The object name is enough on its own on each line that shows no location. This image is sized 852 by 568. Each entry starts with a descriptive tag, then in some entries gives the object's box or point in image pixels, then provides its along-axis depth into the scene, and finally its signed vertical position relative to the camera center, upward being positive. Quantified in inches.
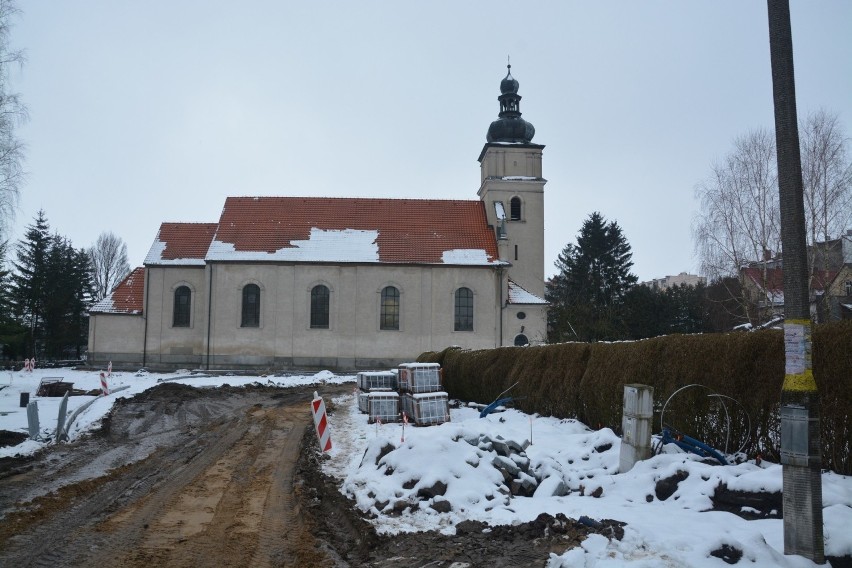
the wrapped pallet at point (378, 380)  727.1 -49.1
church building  1435.8 +78.5
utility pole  212.7 -2.2
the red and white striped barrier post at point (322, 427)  481.5 -69.4
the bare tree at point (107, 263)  2628.0 +298.9
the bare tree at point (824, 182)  937.5 +231.5
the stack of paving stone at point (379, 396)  638.5 -60.7
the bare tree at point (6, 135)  765.9 +236.9
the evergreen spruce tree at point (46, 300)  1921.8 +104.7
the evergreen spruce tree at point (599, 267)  2142.0 +239.1
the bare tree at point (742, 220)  1019.3 +193.3
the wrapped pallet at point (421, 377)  656.4 -41.6
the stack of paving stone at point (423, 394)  621.6 -56.6
